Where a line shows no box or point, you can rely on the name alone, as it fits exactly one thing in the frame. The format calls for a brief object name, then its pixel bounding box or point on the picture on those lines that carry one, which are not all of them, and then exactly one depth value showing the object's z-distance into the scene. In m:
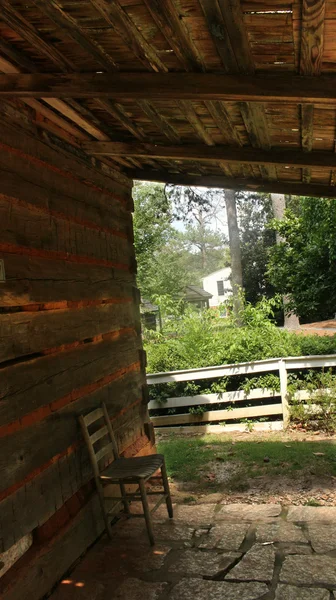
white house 48.58
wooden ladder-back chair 3.85
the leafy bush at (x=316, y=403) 7.60
